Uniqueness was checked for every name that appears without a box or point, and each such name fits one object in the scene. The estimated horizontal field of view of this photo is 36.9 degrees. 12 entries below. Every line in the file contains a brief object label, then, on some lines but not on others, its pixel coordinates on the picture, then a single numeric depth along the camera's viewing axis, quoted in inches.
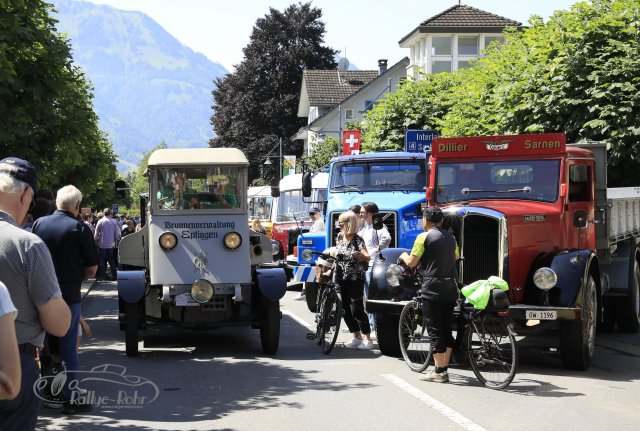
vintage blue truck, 636.1
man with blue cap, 164.7
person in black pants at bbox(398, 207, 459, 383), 382.9
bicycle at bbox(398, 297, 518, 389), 374.0
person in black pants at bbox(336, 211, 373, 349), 481.4
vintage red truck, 414.3
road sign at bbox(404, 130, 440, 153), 1029.2
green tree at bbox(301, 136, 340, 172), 2413.9
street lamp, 2642.7
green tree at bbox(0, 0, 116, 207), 577.7
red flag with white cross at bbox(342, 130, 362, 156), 1403.8
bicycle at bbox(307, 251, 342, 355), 473.7
